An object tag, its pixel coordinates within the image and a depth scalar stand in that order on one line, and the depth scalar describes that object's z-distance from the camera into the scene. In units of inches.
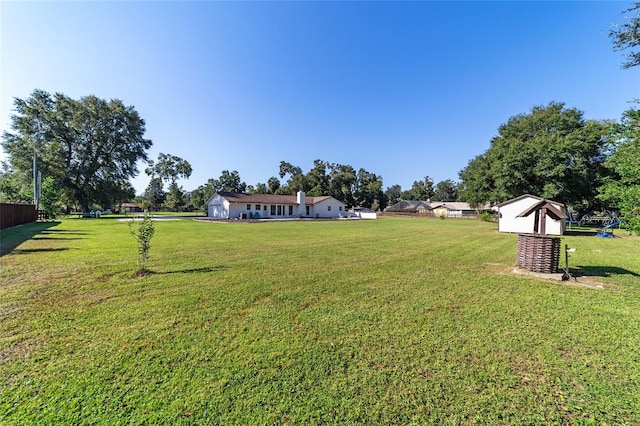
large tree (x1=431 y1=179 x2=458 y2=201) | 3707.2
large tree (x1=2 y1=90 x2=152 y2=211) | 1190.3
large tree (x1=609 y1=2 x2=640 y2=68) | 270.4
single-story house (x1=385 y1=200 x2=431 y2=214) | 2465.1
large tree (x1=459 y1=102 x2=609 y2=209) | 750.5
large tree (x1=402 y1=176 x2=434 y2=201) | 3543.3
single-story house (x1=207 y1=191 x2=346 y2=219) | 1317.7
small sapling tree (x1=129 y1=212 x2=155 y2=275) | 254.7
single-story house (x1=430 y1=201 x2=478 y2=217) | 2387.6
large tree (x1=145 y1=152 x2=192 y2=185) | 2389.3
